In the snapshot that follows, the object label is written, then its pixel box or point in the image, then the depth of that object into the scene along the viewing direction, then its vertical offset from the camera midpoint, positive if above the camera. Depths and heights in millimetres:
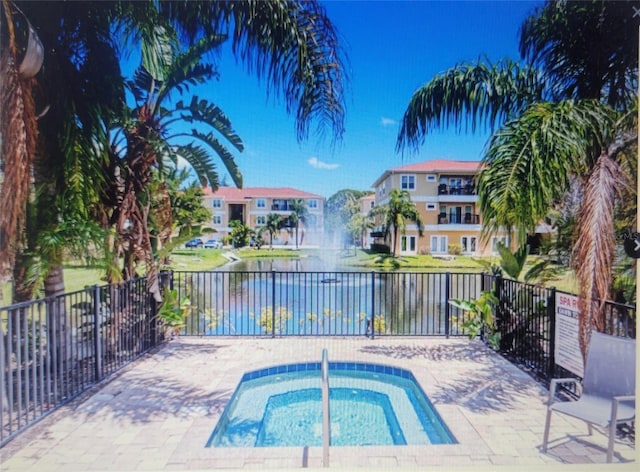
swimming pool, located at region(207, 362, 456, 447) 2252 -1398
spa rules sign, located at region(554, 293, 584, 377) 2527 -802
